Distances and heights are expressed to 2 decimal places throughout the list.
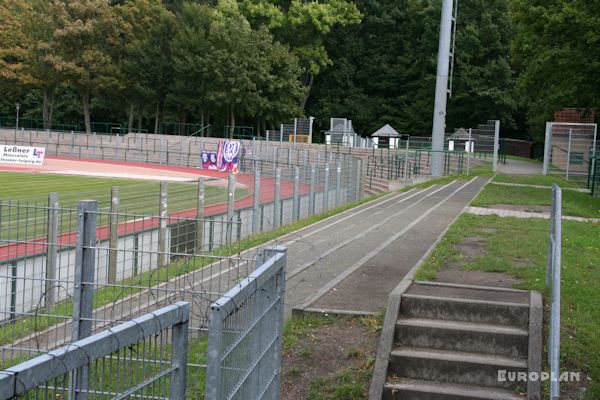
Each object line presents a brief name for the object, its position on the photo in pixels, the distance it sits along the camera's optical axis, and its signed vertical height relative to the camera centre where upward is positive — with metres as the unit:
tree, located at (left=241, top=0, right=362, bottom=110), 64.75 +9.20
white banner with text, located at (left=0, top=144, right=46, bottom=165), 43.06 -1.94
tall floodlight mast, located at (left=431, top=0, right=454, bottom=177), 35.25 +2.27
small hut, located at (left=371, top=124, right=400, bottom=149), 51.83 +0.31
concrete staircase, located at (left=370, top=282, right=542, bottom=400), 7.29 -1.96
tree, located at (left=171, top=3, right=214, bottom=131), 60.34 +5.28
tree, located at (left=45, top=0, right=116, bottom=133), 63.62 +6.49
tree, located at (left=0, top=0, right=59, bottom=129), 65.25 +5.91
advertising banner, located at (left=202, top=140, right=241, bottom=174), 39.59 -1.31
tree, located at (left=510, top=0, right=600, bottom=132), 22.66 +3.23
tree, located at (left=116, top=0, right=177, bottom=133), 63.69 +6.00
